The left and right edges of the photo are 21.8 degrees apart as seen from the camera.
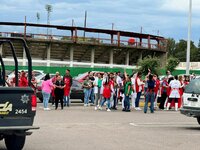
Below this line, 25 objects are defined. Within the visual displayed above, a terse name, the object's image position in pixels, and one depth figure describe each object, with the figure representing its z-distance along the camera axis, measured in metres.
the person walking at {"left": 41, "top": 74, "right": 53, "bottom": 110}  23.12
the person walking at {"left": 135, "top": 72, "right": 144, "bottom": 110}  23.86
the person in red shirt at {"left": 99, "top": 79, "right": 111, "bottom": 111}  23.50
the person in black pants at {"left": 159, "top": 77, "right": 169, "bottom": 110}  25.45
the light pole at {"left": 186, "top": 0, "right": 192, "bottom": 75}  35.81
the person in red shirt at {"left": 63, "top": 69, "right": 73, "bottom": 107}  25.25
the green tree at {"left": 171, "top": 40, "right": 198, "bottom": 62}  128.75
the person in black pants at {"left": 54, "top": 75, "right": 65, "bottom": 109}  23.56
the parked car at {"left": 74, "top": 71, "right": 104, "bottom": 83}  31.87
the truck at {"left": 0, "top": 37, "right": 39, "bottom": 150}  9.45
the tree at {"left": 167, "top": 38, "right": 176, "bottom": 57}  148.50
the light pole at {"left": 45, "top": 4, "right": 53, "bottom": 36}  117.16
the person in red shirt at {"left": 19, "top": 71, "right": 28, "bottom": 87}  20.56
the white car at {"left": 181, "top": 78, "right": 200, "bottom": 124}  15.80
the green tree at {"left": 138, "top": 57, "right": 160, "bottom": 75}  53.43
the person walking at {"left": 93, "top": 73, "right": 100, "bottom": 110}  24.72
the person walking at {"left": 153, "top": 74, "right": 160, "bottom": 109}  24.42
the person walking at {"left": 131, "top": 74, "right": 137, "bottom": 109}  23.92
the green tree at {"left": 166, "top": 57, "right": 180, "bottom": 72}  69.75
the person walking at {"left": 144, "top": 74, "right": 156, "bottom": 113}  22.48
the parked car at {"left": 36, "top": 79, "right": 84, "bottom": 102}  28.25
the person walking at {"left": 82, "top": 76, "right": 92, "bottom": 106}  26.38
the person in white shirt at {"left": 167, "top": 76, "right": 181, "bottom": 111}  24.56
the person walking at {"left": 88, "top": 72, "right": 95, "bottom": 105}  27.05
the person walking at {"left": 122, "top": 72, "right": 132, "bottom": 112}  23.23
